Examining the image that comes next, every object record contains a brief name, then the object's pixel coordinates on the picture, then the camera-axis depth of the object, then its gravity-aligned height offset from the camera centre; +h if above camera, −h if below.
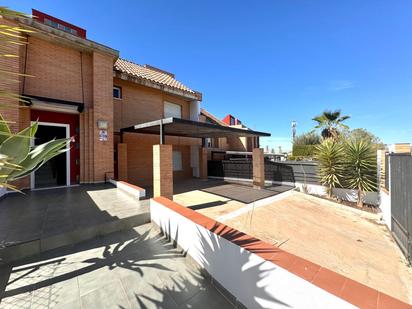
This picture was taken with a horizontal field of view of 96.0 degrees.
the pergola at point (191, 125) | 6.40 +1.21
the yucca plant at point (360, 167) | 7.84 -0.56
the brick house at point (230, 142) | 18.92 +1.44
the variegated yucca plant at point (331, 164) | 8.49 -0.46
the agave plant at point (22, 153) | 1.45 +0.03
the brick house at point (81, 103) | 7.27 +2.50
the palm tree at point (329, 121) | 16.25 +2.96
